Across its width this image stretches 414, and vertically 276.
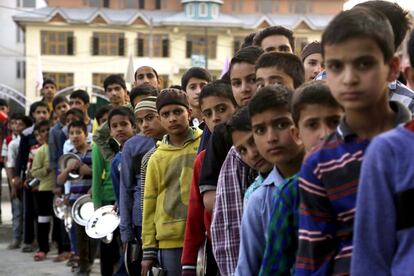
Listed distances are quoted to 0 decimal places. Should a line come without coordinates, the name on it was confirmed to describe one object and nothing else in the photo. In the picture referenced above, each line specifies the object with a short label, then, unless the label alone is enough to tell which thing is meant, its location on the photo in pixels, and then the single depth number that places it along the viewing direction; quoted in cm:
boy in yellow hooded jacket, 485
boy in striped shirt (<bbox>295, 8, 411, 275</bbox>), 230
